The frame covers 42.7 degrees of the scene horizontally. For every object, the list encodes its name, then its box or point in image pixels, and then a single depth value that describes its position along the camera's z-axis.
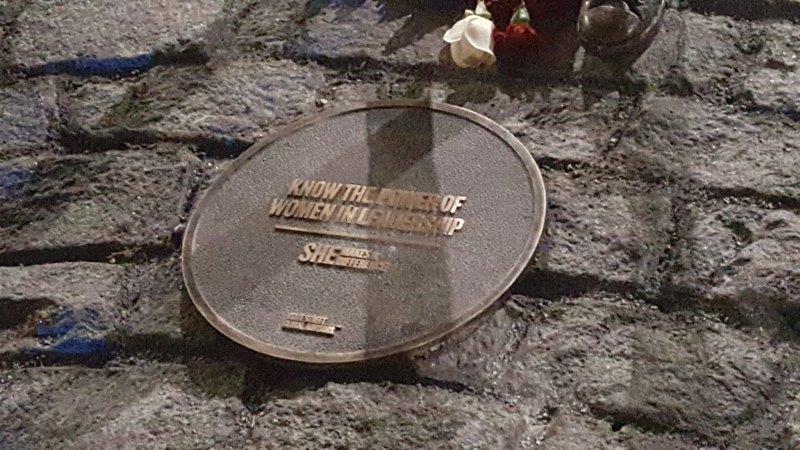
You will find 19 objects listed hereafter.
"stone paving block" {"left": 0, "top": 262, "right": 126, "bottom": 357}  1.91
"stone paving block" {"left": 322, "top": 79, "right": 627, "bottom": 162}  2.03
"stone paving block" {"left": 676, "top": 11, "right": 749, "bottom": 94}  2.13
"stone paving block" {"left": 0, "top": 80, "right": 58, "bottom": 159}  2.30
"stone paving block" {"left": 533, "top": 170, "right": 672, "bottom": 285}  1.82
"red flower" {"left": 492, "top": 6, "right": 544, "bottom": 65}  2.13
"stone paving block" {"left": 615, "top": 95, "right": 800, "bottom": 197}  1.94
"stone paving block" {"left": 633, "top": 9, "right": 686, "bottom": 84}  2.14
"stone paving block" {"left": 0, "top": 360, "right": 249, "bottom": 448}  1.73
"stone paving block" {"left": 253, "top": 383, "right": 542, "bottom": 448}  1.64
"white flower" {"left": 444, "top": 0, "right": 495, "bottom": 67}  2.13
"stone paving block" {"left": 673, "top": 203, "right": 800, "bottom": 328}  1.75
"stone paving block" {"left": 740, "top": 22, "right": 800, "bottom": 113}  2.08
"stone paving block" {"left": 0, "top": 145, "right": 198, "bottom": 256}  2.07
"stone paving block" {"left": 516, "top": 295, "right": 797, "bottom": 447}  1.62
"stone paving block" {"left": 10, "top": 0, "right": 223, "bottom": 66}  2.44
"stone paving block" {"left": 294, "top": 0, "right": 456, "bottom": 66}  2.28
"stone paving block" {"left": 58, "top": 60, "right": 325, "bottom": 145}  2.21
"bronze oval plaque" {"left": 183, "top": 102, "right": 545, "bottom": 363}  1.76
